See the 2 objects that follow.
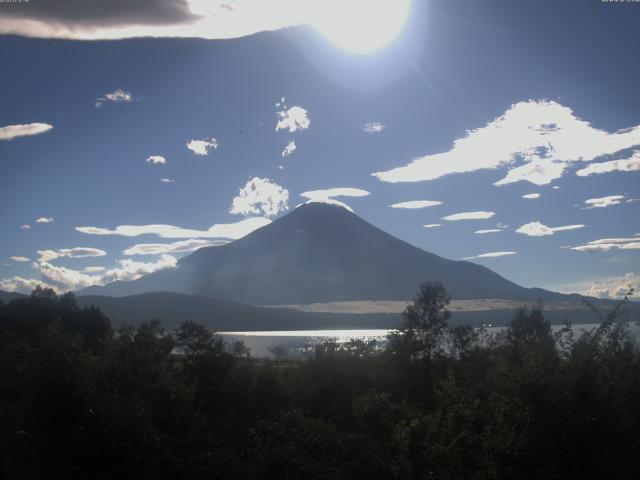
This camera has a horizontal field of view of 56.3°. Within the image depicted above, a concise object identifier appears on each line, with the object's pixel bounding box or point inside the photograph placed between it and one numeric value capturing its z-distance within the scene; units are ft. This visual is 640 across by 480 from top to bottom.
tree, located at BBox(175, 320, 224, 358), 171.32
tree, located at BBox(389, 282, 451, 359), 163.73
